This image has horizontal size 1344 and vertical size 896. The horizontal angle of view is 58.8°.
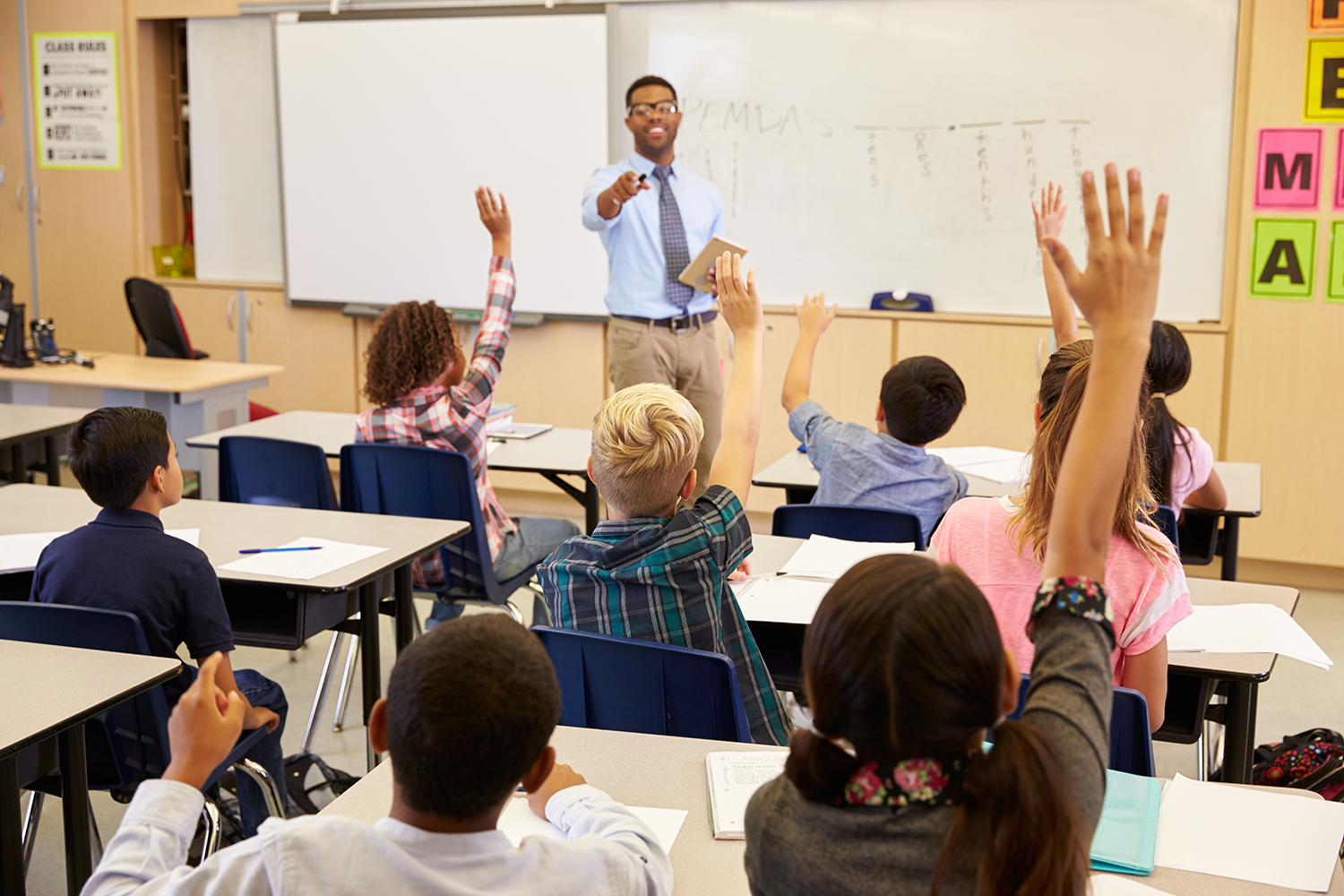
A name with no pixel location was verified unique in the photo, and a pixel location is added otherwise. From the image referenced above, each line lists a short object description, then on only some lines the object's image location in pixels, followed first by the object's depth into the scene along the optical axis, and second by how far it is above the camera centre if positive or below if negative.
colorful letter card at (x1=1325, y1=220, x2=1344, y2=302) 4.34 +0.03
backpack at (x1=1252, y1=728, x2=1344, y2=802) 2.32 -0.96
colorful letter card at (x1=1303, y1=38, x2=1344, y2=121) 4.25 +0.71
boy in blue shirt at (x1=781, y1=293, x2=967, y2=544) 2.74 -0.40
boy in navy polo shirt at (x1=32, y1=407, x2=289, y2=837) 2.02 -0.48
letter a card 4.39 +0.06
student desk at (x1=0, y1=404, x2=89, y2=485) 3.93 -0.51
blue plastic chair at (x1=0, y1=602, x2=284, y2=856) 1.89 -0.72
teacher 4.50 +0.02
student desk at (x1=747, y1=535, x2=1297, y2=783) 1.95 -0.65
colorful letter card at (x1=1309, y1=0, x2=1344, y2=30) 4.23 +0.91
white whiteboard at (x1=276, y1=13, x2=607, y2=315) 5.29 +0.57
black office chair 5.29 -0.21
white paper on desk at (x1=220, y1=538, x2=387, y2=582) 2.38 -0.59
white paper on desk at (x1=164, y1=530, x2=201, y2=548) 2.61 -0.57
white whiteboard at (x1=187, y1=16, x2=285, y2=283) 5.90 +0.62
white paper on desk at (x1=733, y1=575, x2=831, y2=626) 2.07 -0.58
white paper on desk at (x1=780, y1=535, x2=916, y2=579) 2.33 -0.57
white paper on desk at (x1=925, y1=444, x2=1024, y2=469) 3.50 -0.54
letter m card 4.32 +0.38
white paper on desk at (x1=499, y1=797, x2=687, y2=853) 1.27 -0.59
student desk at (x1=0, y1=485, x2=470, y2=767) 2.45 -0.59
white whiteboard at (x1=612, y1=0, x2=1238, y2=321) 4.53 +0.60
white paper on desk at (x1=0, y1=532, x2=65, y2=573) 2.40 -0.57
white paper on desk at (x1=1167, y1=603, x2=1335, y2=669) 2.00 -0.61
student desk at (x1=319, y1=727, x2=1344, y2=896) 1.20 -0.59
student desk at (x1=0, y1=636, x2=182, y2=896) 1.61 -0.59
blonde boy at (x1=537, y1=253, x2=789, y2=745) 1.67 -0.39
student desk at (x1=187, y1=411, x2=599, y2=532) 3.46 -0.53
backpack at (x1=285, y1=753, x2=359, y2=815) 2.67 -1.16
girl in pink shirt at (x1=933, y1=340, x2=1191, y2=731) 1.59 -0.40
